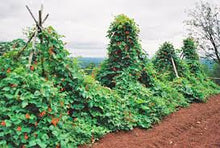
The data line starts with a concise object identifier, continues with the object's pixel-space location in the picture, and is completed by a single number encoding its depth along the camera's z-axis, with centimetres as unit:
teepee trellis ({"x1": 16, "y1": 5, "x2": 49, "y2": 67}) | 302
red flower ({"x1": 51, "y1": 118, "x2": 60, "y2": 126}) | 259
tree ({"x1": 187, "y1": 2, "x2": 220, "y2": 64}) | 1417
